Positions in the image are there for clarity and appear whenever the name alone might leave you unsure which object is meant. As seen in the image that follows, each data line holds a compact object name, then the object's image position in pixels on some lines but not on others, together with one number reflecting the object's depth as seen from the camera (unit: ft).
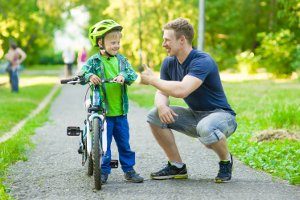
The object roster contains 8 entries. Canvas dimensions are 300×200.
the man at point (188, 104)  20.86
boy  21.26
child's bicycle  20.03
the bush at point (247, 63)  103.50
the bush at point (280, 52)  91.86
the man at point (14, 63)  71.00
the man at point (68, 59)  107.72
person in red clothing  97.66
